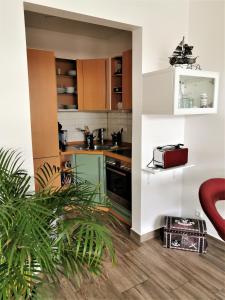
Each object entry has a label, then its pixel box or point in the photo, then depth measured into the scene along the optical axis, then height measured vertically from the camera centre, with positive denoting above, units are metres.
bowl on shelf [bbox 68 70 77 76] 3.41 +0.59
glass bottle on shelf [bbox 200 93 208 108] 2.28 +0.12
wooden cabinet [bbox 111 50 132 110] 2.81 +0.41
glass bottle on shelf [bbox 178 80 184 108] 2.09 +0.16
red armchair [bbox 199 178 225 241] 1.53 -0.62
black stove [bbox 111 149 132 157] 2.93 -0.50
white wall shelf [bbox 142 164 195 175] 2.31 -0.56
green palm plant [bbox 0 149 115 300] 0.88 -0.50
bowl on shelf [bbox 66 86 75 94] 3.44 +0.34
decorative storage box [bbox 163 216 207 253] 2.35 -1.23
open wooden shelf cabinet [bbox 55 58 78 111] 3.42 +0.45
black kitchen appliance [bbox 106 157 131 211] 2.83 -0.86
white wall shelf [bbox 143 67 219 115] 2.02 +0.19
